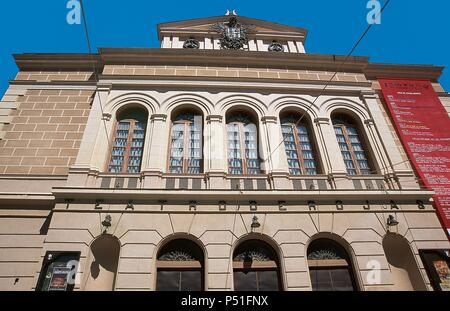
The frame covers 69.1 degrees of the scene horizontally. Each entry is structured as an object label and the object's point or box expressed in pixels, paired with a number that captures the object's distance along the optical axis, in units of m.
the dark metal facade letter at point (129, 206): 8.86
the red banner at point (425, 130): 10.33
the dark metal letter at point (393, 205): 9.47
